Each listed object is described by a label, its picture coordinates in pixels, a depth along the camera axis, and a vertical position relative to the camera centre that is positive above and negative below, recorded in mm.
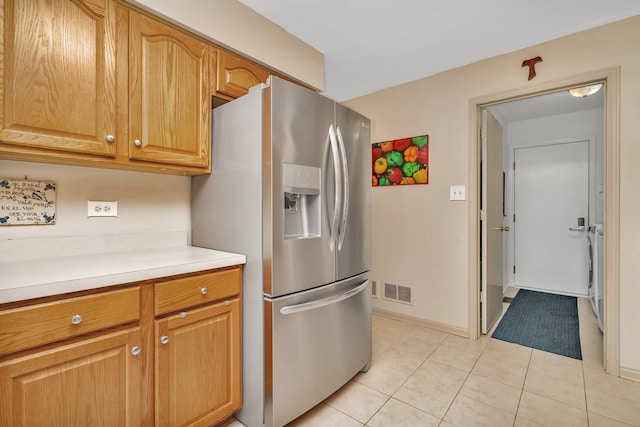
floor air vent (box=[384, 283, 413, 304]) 2920 -818
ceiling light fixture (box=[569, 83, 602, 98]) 2523 +1056
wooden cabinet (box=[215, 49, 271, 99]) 1769 +866
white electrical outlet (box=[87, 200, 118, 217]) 1598 +28
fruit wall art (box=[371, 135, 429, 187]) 2816 +513
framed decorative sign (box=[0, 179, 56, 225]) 1360 +54
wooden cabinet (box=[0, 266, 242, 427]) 942 -548
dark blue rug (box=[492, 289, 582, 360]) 2449 -1097
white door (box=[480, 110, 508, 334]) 2643 -100
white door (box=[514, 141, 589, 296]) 3764 -69
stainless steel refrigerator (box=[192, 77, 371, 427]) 1420 -110
